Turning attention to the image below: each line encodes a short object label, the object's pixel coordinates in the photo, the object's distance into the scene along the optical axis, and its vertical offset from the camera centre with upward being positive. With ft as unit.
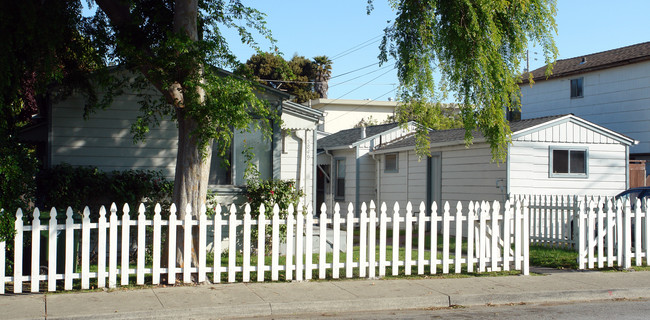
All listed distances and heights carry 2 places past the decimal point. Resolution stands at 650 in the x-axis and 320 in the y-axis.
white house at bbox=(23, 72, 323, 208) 40.06 +1.97
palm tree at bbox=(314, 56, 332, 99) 149.89 +24.26
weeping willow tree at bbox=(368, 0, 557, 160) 35.40 +7.34
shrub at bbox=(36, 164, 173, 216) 37.83 -0.99
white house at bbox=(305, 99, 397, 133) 132.26 +13.47
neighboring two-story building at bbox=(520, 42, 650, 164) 71.10 +10.38
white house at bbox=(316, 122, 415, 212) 72.64 +1.01
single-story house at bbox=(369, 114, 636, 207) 52.31 +0.85
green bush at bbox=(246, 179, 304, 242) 40.70 -1.54
